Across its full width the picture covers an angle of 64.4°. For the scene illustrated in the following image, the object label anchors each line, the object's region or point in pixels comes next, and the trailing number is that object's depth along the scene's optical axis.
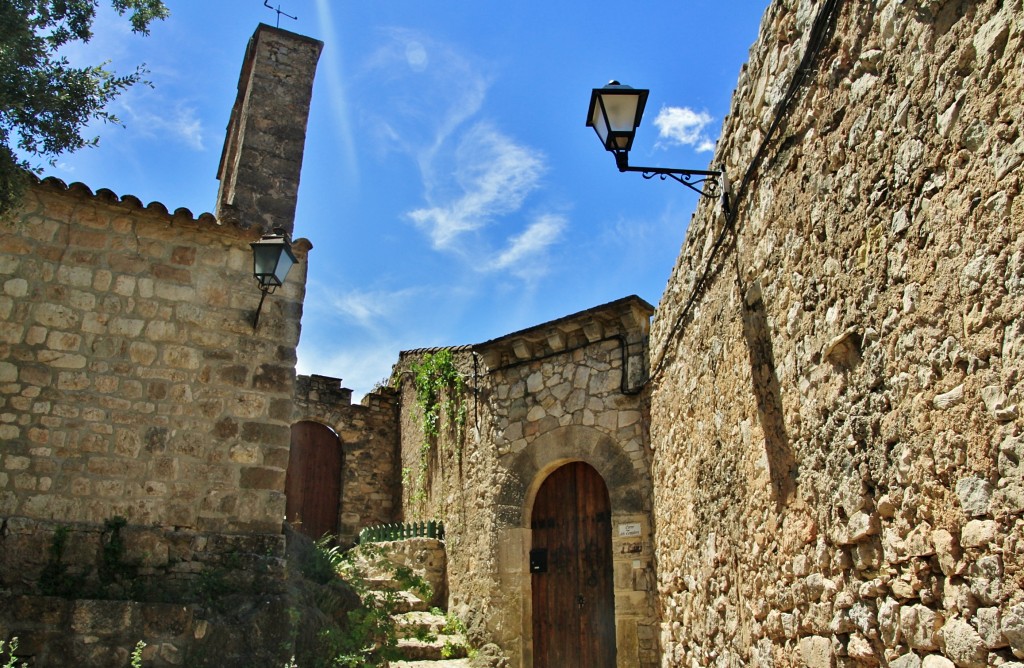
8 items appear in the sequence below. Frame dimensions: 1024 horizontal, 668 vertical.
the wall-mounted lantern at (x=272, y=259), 6.34
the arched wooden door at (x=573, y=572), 7.57
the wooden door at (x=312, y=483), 13.19
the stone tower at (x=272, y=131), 7.71
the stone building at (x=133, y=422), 5.70
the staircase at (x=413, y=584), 7.93
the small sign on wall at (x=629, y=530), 7.39
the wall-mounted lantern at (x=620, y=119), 4.73
